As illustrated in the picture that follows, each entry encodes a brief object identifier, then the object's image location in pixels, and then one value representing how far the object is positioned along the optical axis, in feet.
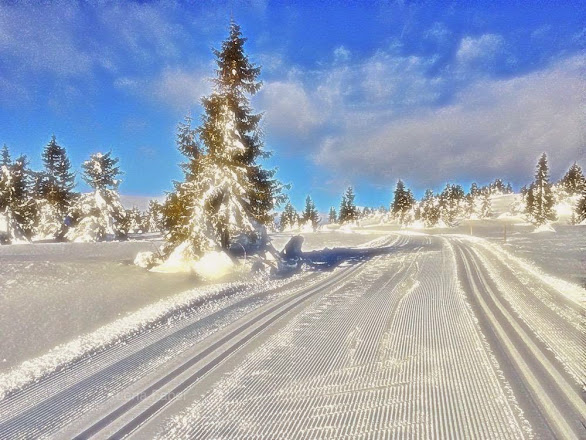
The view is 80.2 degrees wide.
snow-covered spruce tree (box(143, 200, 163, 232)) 333.62
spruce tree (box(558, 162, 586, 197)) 266.30
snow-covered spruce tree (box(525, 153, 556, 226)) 179.42
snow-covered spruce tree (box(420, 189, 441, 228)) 262.26
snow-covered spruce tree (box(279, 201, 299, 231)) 368.93
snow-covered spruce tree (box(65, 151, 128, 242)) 115.96
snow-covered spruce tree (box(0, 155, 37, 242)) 109.81
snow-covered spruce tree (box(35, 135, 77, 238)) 124.06
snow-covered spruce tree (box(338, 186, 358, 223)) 288.92
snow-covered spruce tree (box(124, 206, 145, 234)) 322.34
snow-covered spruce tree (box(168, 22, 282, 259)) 44.16
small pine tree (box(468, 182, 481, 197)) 465.06
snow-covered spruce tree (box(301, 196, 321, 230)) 325.42
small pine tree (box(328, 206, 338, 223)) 499.10
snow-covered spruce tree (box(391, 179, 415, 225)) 265.13
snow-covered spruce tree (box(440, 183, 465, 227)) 298.76
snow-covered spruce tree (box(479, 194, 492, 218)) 412.77
